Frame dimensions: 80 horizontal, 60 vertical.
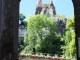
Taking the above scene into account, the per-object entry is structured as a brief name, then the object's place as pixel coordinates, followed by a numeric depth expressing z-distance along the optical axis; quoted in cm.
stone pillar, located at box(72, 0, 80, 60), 890
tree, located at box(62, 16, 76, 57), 2992
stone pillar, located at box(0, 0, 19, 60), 995
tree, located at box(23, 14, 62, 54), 4291
